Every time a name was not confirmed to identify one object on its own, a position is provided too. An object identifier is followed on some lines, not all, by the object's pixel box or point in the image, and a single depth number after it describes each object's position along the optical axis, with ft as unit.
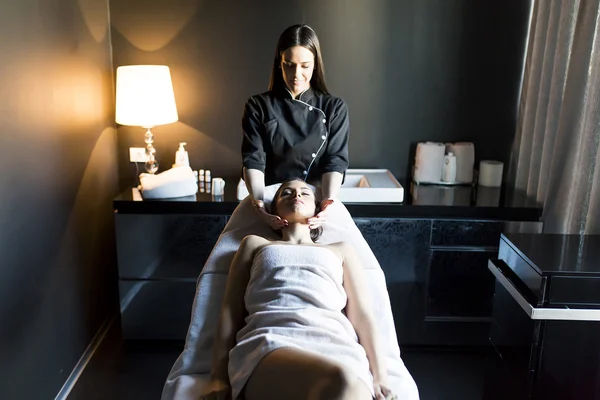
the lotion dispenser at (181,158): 8.95
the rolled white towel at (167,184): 7.93
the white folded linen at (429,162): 8.96
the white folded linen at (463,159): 8.99
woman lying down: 4.08
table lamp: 8.11
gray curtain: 6.68
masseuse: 6.27
